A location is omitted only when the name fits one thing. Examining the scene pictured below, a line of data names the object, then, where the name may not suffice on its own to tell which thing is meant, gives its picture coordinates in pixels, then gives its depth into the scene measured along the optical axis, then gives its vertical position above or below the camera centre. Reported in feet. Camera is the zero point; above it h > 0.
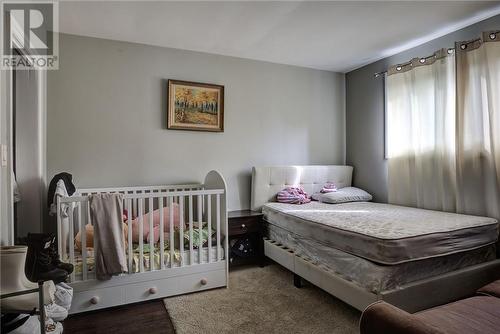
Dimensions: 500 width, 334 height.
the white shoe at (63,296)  5.98 -2.70
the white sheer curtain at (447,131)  7.90 +1.20
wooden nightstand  9.96 -2.54
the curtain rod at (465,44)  7.78 +3.73
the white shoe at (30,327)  4.20 -2.44
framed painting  10.32 +2.43
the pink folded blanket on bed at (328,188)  11.80 -0.83
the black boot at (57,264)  4.78 -1.61
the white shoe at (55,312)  5.24 -2.71
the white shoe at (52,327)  5.21 -2.96
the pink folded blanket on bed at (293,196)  11.01 -1.08
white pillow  11.00 -1.11
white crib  7.13 -2.46
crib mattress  7.35 -2.53
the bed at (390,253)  5.82 -2.03
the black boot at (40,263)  4.28 -1.45
